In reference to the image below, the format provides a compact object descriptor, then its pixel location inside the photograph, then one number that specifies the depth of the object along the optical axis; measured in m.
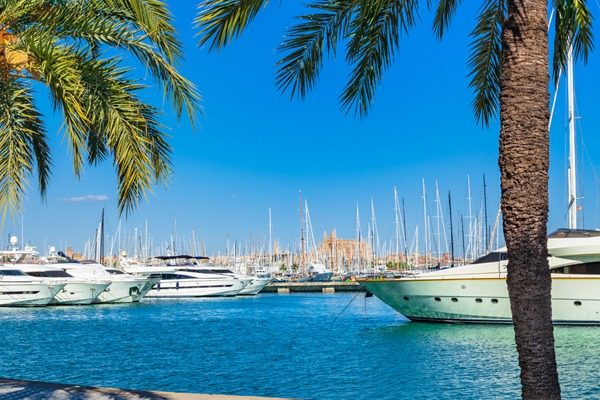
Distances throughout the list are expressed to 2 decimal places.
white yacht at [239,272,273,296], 72.44
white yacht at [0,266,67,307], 52.91
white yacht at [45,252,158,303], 57.62
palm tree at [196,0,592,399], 5.54
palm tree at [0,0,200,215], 8.24
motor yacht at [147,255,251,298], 67.88
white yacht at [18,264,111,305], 54.72
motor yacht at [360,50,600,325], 28.06
